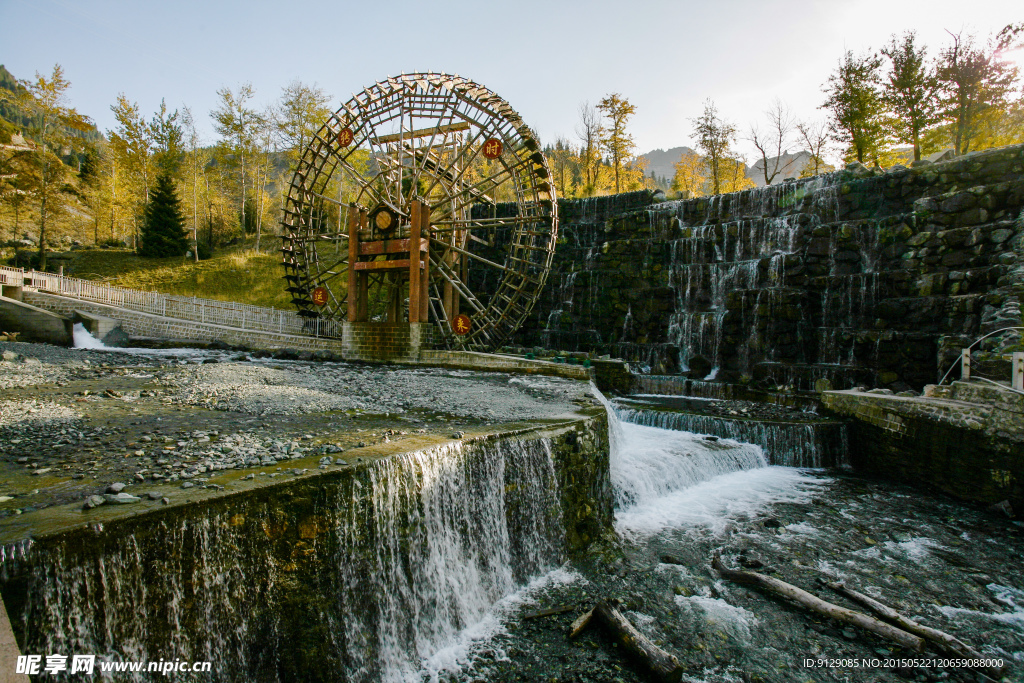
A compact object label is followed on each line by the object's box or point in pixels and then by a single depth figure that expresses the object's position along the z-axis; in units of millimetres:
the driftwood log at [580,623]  4375
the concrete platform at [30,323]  15562
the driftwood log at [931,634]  4246
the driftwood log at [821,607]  4359
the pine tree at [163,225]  28688
